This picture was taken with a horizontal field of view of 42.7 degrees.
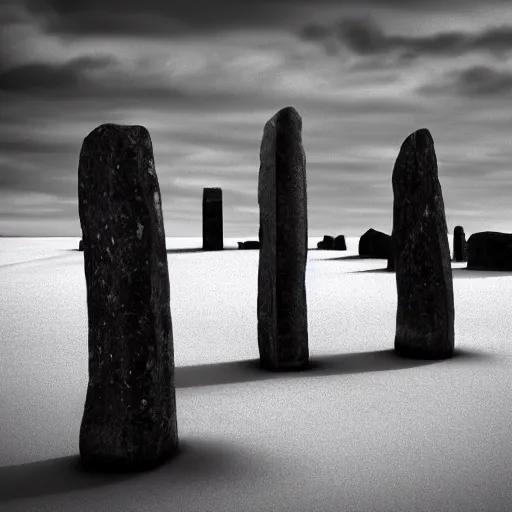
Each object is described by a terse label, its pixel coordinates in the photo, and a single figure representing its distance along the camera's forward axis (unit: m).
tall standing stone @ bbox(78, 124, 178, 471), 3.32
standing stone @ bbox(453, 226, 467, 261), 21.97
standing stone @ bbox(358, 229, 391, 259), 22.22
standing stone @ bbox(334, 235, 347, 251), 30.20
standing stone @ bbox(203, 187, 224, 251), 22.39
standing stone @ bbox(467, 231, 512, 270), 16.67
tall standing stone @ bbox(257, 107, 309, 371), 5.52
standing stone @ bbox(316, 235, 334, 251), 30.85
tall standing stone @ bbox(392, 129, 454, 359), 6.14
